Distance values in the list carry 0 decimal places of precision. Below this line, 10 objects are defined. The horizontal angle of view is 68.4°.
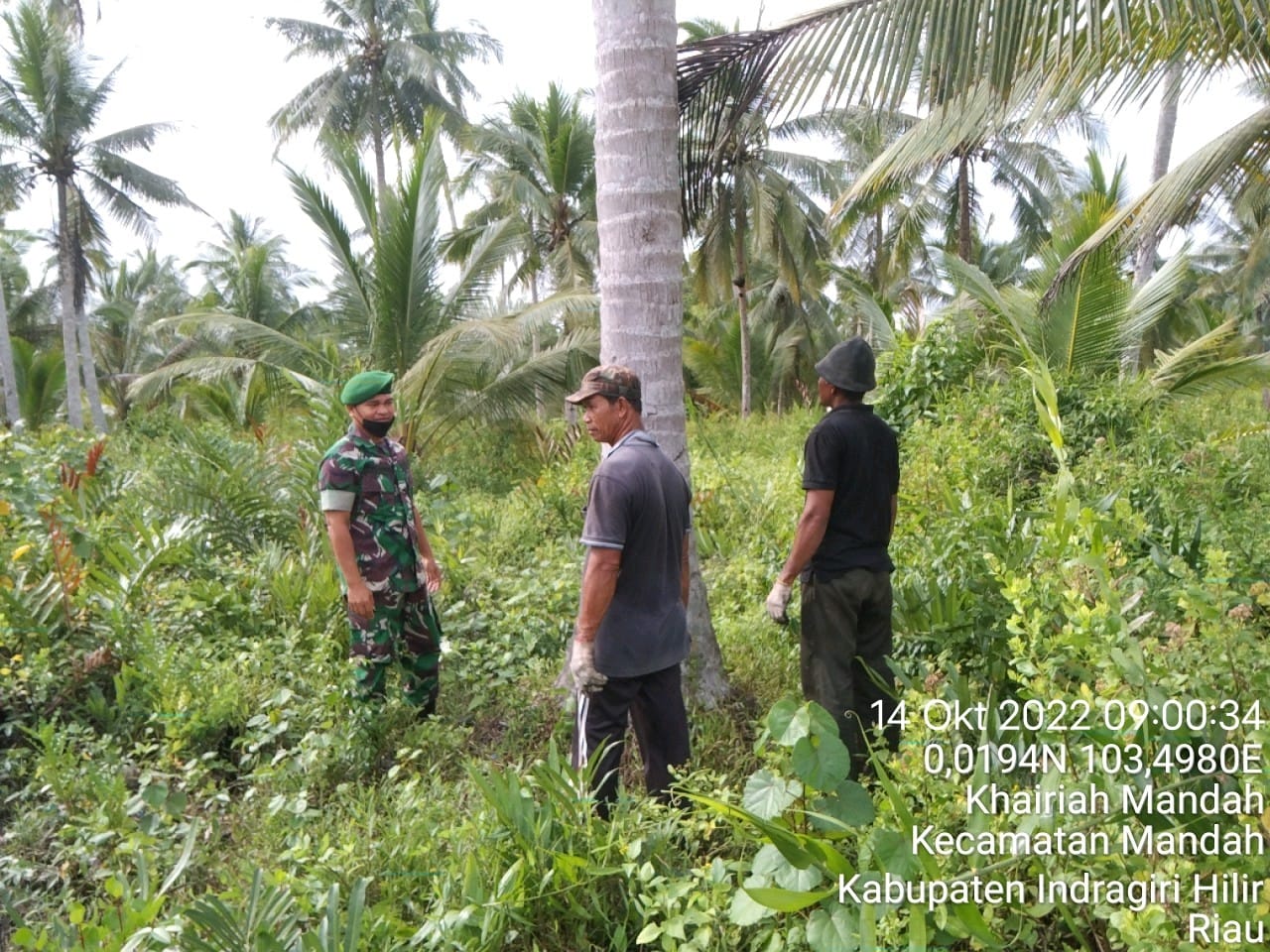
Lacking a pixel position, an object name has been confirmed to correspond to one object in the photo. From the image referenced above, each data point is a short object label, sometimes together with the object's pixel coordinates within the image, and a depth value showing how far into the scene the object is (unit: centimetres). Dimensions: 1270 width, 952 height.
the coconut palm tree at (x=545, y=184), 1792
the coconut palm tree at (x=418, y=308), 903
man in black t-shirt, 328
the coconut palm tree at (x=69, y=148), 1850
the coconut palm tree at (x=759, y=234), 1822
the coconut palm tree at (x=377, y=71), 2508
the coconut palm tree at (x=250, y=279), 2286
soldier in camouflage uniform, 378
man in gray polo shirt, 282
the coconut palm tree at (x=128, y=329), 2988
